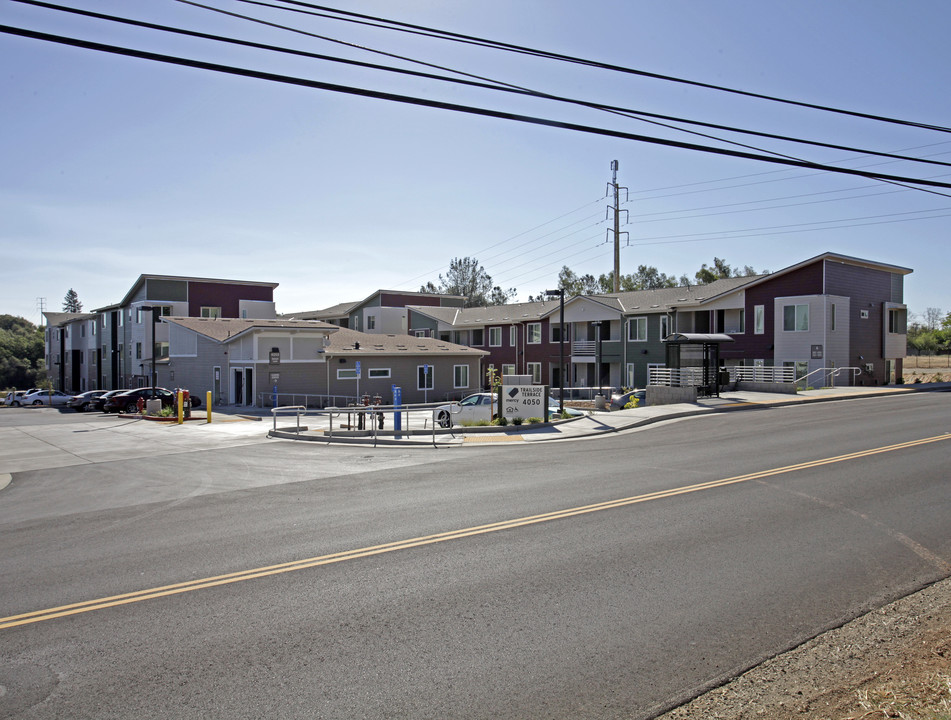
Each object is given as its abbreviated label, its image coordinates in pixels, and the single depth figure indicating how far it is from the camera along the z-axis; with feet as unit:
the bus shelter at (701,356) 97.91
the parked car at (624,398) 101.91
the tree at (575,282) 313.53
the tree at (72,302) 599.74
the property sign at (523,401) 77.00
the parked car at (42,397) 180.86
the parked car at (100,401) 137.49
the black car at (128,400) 128.36
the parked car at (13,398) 181.37
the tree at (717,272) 238.89
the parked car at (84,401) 143.74
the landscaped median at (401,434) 69.56
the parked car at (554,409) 88.43
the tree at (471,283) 403.13
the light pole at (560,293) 84.48
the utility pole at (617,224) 204.74
